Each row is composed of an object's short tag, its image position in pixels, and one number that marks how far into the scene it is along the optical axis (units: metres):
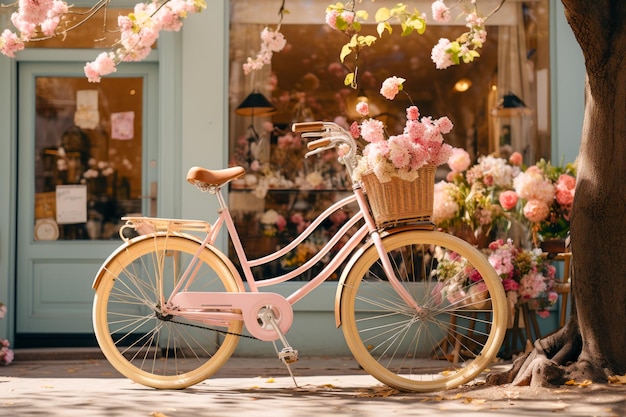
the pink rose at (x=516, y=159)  7.71
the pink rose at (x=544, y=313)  7.28
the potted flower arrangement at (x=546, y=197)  7.09
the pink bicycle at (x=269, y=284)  5.54
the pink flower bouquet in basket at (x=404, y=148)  5.38
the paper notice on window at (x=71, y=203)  8.09
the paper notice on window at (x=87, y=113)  8.13
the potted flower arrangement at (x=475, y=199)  7.40
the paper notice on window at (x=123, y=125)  8.10
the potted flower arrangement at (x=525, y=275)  7.03
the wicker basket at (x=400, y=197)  5.45
